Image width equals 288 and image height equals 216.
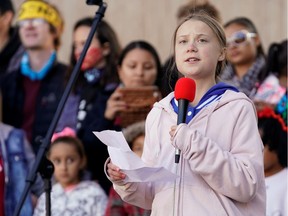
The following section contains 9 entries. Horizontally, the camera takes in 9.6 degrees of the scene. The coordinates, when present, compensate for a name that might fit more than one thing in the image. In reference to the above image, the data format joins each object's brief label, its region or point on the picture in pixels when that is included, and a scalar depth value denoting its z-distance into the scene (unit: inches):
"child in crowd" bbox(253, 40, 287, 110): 450.0
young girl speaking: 279.3
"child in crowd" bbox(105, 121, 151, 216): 428.0
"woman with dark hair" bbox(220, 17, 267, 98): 476.8
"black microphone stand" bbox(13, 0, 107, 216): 338.8
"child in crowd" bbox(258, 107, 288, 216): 410.5
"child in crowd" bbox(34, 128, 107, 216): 434.2
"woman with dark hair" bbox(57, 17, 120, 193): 464.3
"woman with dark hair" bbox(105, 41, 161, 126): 464.6
